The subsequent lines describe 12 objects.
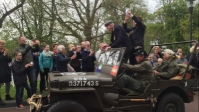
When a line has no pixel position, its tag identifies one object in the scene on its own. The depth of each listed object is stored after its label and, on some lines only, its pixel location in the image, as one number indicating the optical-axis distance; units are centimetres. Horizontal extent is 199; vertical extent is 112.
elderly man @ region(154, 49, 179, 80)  592
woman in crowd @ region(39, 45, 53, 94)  873
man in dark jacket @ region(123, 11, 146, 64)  675
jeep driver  541
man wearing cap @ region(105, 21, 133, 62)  605
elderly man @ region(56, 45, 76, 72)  785
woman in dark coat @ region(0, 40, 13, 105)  786
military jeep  480
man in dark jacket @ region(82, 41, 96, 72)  807
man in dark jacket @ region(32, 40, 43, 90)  901
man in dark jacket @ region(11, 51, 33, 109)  729
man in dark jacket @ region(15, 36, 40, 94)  787
